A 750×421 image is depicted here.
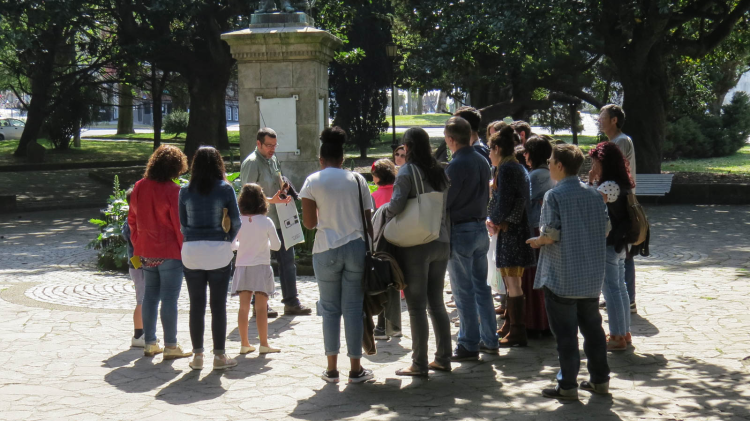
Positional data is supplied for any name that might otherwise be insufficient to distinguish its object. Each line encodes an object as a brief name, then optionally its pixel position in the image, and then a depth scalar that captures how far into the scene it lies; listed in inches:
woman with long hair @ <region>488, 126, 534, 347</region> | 257.1
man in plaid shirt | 213.3
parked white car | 1852.9
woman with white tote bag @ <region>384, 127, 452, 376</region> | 227.9
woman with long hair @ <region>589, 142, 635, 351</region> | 254.5
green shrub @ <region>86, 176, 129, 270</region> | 428.1
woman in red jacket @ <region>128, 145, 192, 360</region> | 256.4
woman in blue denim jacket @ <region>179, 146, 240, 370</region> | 243.9
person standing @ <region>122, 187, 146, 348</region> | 279.1
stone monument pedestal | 448.8
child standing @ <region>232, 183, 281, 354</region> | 276.8
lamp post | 1087.0
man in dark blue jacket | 249.0
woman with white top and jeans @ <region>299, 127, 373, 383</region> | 226.8
